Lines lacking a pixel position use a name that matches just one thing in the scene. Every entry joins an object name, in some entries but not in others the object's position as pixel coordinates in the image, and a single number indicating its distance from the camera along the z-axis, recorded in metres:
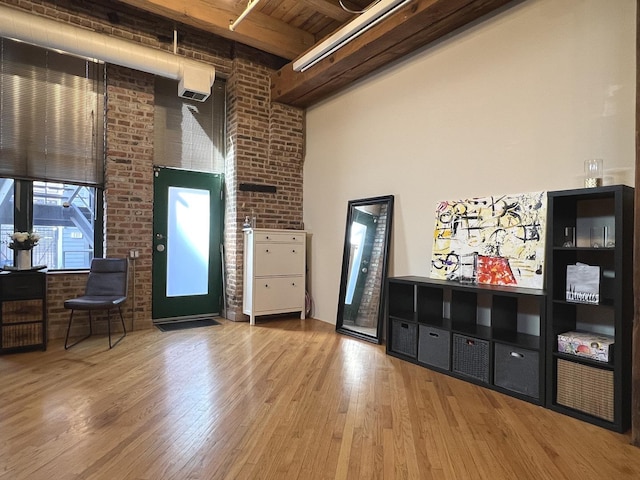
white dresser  4.83
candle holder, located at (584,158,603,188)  2.51
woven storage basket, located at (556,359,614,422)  2.27
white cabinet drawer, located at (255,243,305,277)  4.84
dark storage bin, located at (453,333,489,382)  2.89
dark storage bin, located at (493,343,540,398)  2.60
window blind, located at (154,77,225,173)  4.92
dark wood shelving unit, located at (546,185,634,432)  2.24
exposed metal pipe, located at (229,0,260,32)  3.86
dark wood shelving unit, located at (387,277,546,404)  2.66
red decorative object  3.02
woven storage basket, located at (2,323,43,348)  3.52
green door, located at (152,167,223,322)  4.96
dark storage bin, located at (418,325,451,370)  3.15
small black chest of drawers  3.50
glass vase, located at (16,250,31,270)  3.70
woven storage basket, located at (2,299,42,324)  3.51
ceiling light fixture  3.29
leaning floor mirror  4.18
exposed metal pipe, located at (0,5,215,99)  3.55
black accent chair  4.12
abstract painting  2.91
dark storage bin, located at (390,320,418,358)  3.43
